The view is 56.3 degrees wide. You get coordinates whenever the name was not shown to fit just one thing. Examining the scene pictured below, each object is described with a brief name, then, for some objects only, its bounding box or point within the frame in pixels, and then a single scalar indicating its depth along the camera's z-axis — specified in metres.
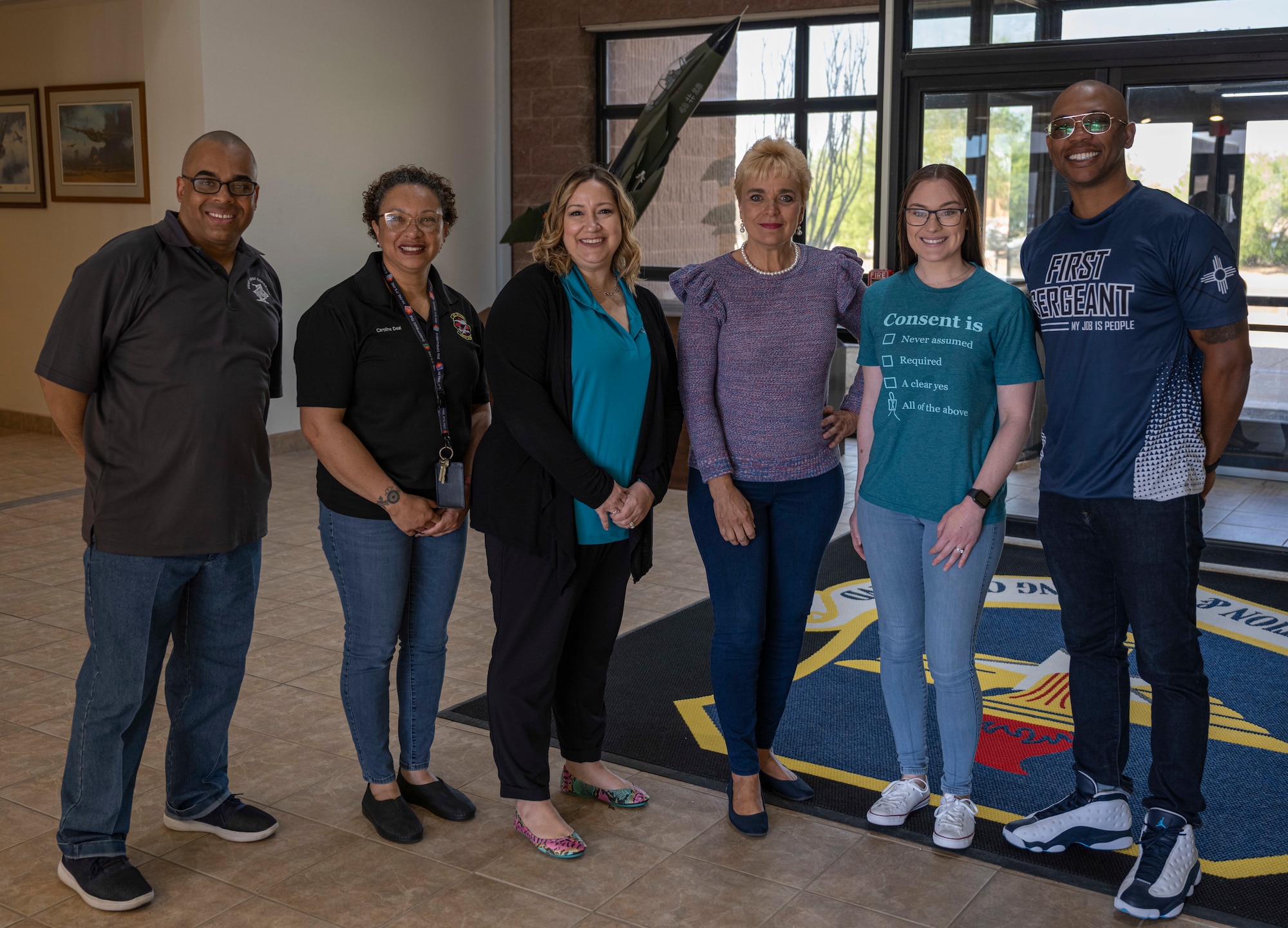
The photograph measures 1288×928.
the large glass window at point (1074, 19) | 5.23
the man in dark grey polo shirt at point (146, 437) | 2.39
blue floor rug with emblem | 2.70
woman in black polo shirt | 2.58
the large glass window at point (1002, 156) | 5.85
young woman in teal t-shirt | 2.54
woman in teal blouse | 2.55
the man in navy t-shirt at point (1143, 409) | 2.42
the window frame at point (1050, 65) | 5.23
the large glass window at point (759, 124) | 8.81
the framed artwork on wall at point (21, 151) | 8.32
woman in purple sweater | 2.67
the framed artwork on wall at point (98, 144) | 7.75
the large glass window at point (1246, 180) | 5.35
